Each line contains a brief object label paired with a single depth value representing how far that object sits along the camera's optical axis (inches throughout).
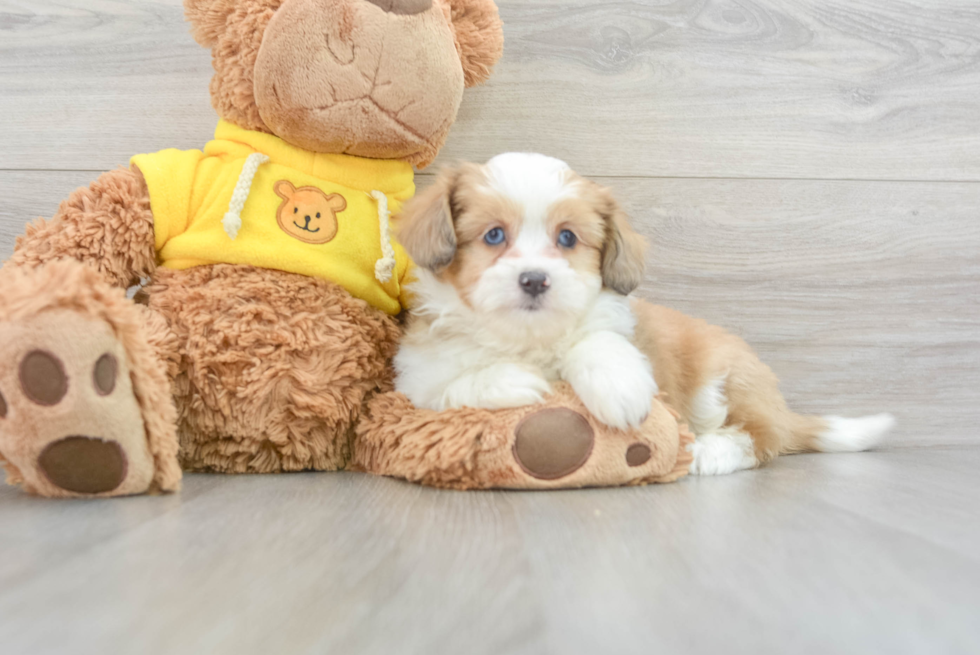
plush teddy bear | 23.4
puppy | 22.8
